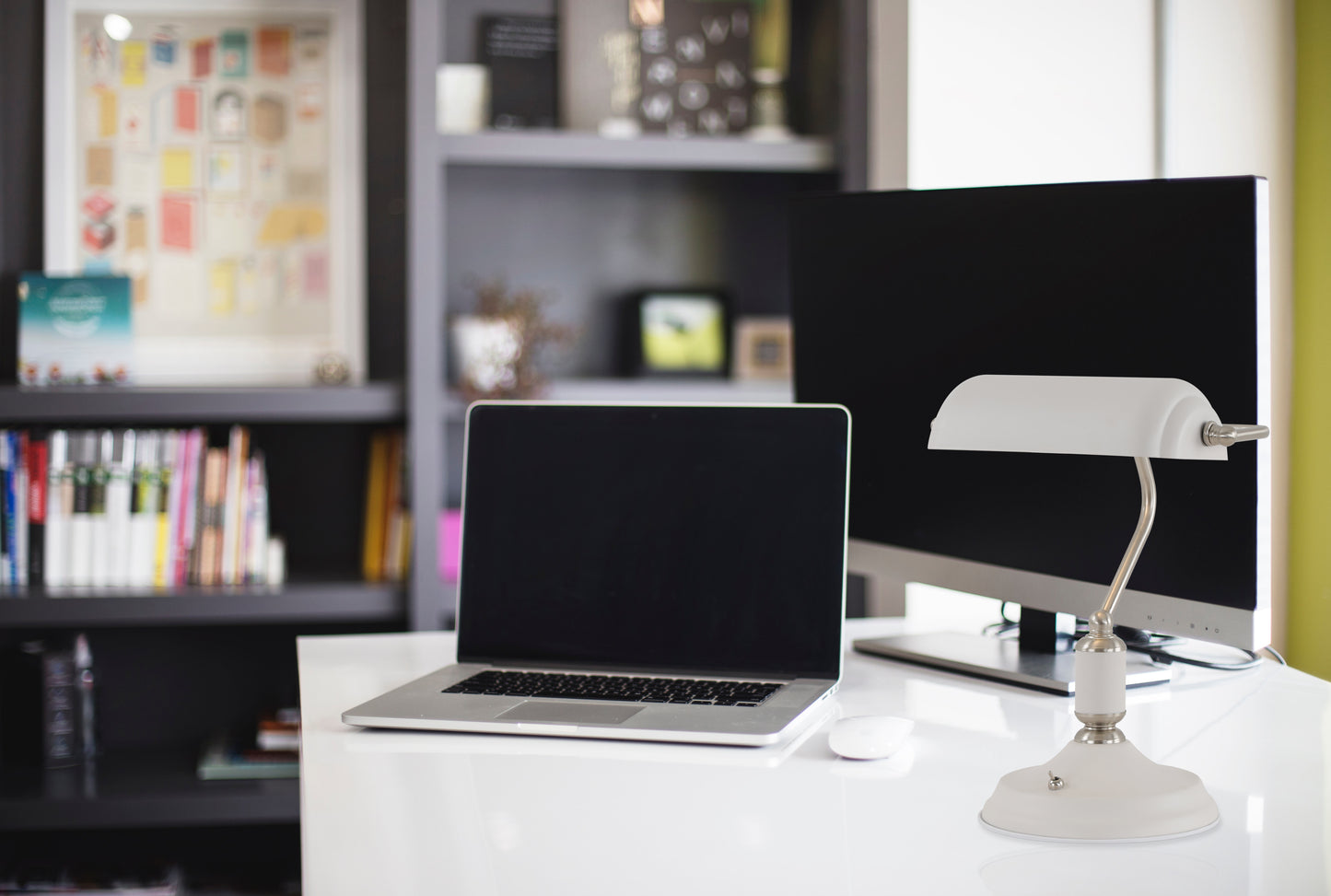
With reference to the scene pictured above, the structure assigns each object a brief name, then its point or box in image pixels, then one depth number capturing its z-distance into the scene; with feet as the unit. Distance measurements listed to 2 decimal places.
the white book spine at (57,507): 7.63
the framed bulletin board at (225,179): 8.32
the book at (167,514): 7.73
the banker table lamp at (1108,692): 2.62
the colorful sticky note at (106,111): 8.32
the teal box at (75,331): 7.79
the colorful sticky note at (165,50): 8.38
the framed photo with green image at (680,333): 8.50
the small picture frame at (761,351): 8.55
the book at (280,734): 8.01
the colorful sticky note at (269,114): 8.46
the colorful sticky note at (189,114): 8.41
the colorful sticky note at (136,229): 8.33
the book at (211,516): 7.79
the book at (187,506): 7.77
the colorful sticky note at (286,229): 8.48
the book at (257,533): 7.84
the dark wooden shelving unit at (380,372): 7.57
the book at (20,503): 7.62
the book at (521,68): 8.46
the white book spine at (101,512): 7.67
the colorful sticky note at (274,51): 8.44
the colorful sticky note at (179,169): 8.39
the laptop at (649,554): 3.87
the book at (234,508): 7.81
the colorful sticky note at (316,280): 8.49
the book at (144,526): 7.70
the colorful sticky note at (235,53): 8.43
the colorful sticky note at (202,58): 8.41
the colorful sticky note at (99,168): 8.30
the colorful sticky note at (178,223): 8.40
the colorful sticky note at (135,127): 8.34
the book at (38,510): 7.66
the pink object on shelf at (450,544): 7.95
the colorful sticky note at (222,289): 8.44
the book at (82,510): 7.65
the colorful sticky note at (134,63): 8.33
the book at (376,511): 8.11
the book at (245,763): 7.80
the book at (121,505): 7.65
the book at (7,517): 7.60
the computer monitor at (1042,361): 3.46
